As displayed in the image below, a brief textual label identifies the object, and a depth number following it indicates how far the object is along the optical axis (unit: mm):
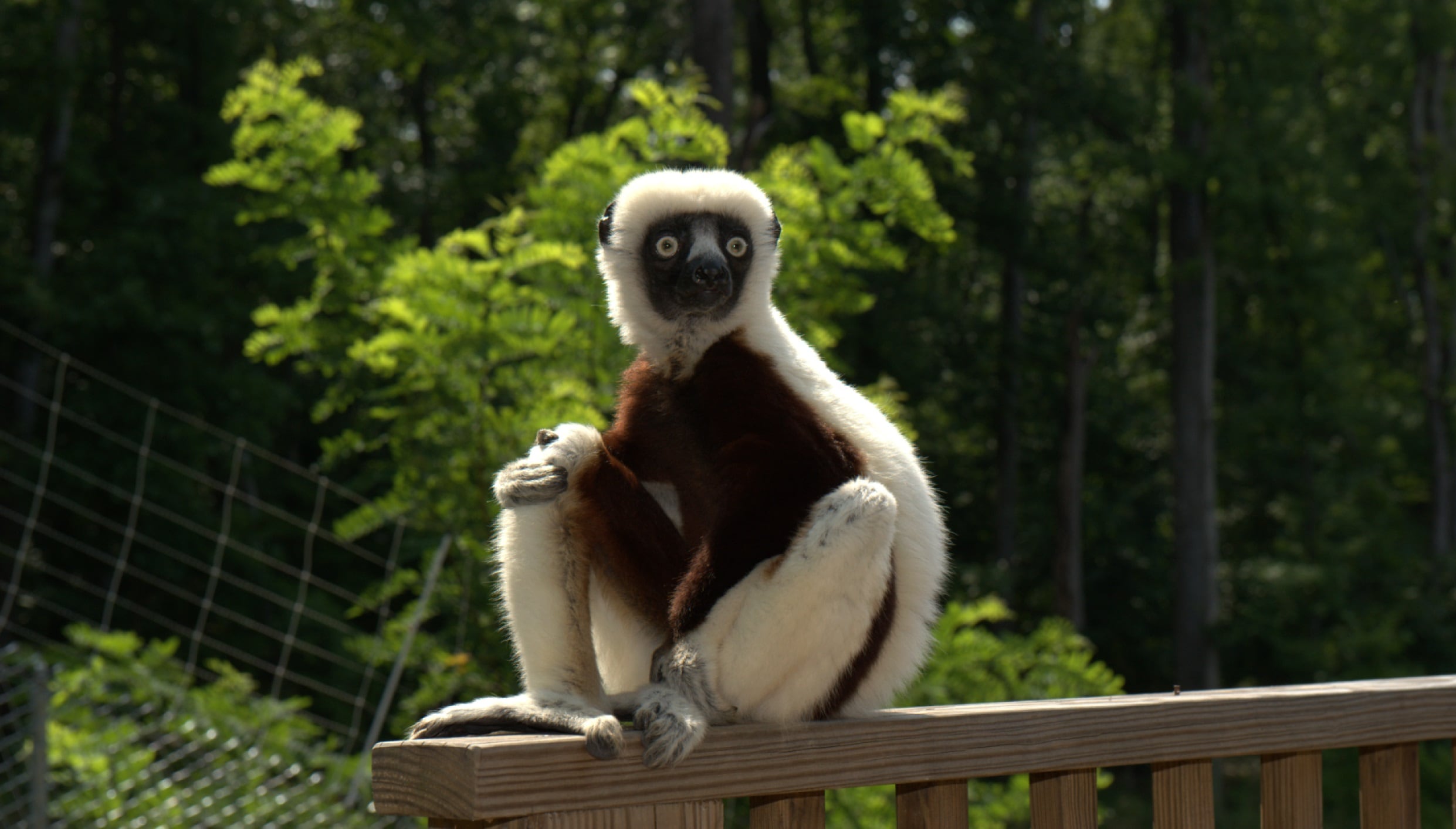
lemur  1985
